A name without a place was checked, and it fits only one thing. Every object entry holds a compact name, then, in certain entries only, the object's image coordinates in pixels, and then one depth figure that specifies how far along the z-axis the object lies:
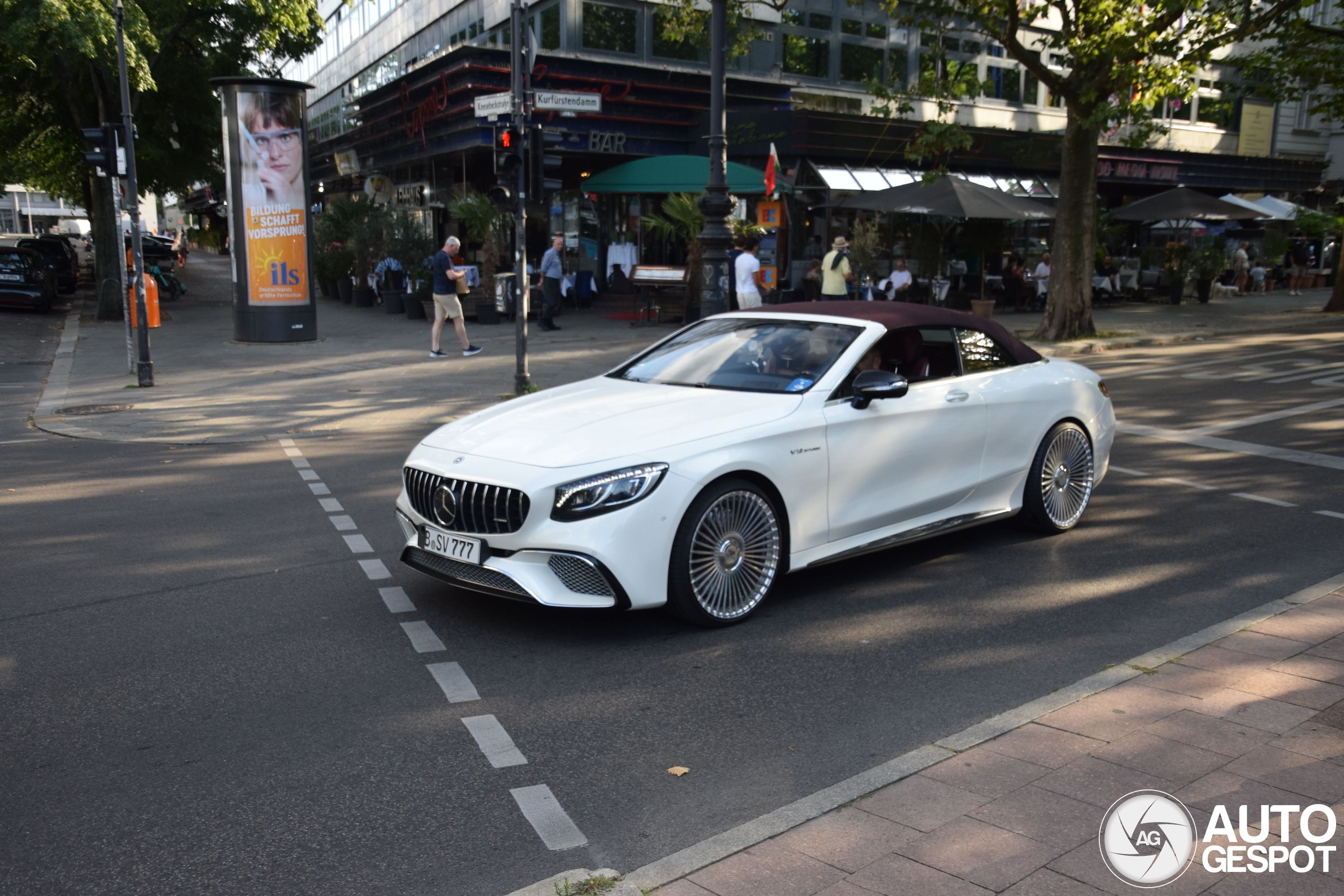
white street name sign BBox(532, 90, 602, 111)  13.70
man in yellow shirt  17.73
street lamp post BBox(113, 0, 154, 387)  14.91
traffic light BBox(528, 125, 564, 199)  14.13
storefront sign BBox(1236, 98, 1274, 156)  44.84
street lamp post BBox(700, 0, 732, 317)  14.52
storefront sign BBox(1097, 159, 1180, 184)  34.91
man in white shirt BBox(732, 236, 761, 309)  18.53
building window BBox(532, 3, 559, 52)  30.42
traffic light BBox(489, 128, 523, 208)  13.95
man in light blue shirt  22.88
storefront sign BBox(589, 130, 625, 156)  28.17
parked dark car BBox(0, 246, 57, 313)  29.06
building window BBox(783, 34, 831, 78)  33.56
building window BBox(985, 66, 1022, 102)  37.91
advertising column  20.66
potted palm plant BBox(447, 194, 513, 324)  25.03
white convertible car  5.36
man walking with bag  18.69
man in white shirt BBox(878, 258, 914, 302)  22.20
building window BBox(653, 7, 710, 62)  31.48
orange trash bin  17.34
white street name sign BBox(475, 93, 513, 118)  13.79
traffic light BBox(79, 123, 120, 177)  15.42
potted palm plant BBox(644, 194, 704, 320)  23.47
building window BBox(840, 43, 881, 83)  34.78
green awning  25.81
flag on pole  20.56
